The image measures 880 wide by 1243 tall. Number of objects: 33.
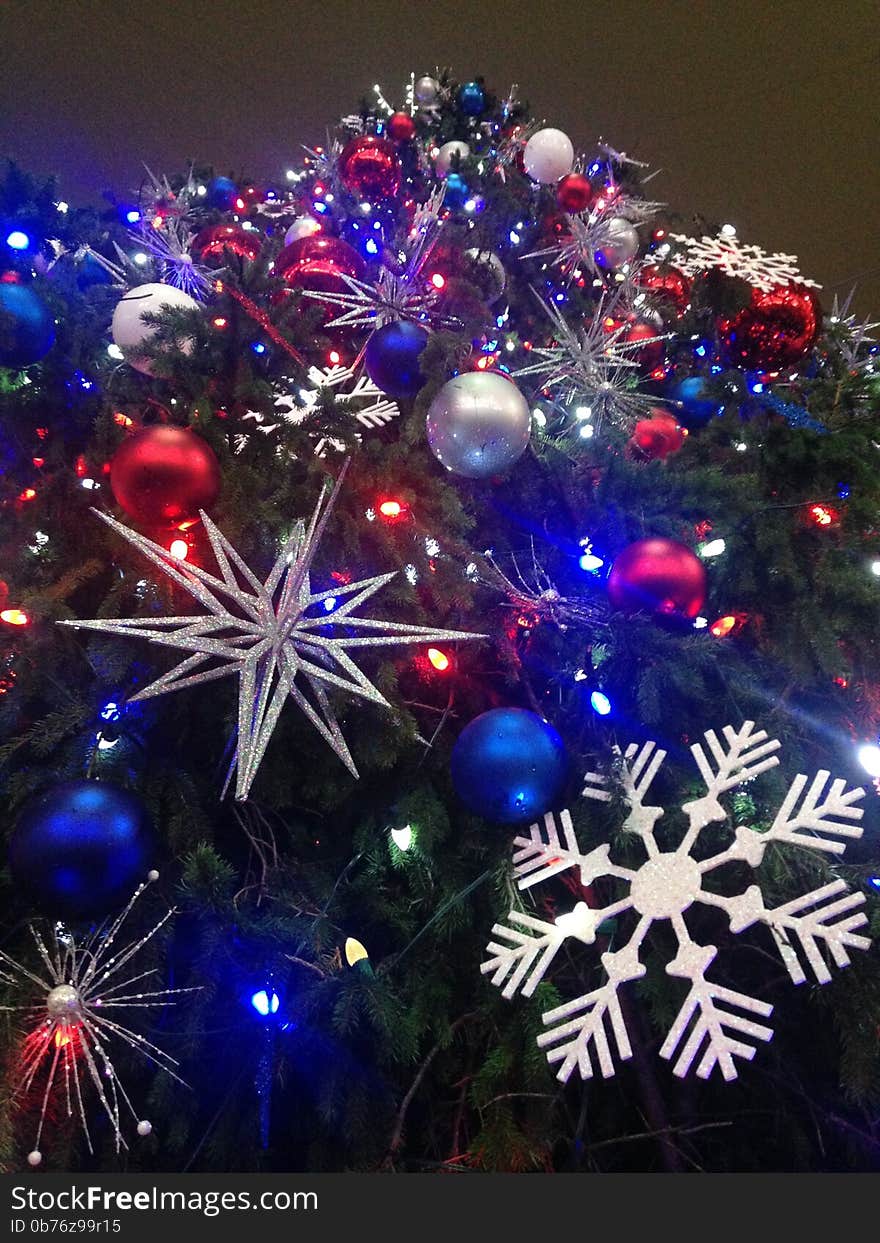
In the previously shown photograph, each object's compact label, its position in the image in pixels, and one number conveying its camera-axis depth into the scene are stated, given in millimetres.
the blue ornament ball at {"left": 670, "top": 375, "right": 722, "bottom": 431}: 1425
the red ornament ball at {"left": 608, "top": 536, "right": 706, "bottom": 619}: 868
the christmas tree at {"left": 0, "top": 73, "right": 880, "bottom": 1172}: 719
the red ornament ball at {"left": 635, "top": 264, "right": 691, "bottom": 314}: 1847
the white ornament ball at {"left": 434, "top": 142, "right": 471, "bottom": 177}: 1937
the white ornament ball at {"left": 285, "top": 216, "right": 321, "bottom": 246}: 1816
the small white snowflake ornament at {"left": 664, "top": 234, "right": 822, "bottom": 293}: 1653
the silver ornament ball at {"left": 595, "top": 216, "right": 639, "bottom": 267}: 1847
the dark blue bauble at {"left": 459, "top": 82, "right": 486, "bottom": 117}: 2107
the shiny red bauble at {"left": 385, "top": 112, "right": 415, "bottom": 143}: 1912
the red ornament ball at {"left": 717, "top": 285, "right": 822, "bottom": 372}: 1171
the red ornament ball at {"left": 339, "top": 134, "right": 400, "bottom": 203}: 1641
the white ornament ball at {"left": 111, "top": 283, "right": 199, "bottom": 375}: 1046
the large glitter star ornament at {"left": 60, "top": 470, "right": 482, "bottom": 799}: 679
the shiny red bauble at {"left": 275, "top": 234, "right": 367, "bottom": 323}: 1354
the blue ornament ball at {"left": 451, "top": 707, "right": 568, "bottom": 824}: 759
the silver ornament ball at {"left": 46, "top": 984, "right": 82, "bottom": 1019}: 713
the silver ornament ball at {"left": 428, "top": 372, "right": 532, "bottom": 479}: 929
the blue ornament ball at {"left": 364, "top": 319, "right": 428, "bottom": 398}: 1017
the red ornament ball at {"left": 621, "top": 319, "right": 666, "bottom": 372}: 1525
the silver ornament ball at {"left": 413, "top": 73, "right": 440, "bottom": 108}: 2137
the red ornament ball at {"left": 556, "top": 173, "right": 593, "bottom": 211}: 1833
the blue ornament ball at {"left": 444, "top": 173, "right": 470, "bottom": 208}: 1822
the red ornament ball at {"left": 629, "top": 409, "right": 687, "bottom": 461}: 1363
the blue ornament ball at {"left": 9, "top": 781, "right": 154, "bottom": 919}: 675
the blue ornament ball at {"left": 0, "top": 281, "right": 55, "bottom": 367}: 827
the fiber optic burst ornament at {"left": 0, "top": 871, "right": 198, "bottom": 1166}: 714
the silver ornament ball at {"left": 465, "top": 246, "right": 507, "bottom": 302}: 1607
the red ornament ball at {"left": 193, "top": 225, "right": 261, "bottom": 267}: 1625
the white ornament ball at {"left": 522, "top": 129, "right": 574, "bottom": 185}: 1818
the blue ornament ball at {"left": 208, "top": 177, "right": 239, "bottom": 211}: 2094
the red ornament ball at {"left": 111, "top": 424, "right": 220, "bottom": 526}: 772
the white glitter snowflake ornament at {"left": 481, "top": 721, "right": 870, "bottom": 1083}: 591
